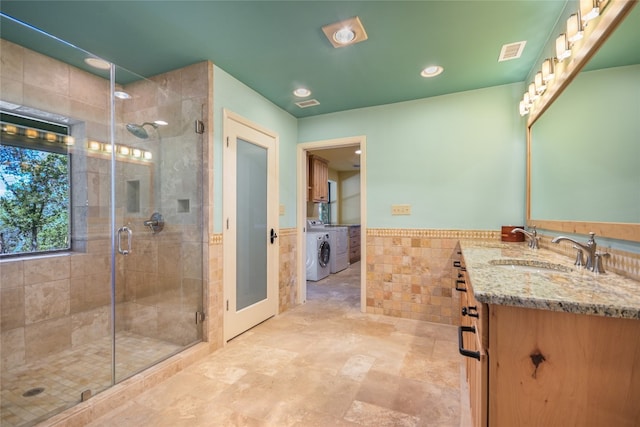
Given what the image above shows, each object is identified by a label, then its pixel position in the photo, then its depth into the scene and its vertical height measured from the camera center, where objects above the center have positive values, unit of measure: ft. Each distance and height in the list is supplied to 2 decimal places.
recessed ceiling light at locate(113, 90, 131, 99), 8.13 +3.54
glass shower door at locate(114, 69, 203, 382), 7.87 -0.15
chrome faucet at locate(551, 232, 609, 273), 3.99 -0.57
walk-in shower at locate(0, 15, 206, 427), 6.70 -0.50
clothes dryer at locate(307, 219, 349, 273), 17.38 -1.81
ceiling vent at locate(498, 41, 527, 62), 6.71 +4.01
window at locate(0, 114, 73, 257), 6.50 +0.73
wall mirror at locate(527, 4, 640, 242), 3.65 +1.17
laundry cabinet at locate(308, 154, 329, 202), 16.80 +2.27
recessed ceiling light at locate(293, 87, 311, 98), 9.16 +4.05
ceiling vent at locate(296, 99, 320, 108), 10.10 +4.05
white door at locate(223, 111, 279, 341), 8.30 -0.30
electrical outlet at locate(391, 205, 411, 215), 10.16 +0.20
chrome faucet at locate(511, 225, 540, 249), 6.77 -0.60
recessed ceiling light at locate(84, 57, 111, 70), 7.34 +4.05
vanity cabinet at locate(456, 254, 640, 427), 2.52 -1.44
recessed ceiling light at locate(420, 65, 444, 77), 7.85 +4.07
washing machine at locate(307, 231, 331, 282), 15.46 -2.13
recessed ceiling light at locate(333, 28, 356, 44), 6.15 +3.98
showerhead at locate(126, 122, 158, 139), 8.45 +2.55
